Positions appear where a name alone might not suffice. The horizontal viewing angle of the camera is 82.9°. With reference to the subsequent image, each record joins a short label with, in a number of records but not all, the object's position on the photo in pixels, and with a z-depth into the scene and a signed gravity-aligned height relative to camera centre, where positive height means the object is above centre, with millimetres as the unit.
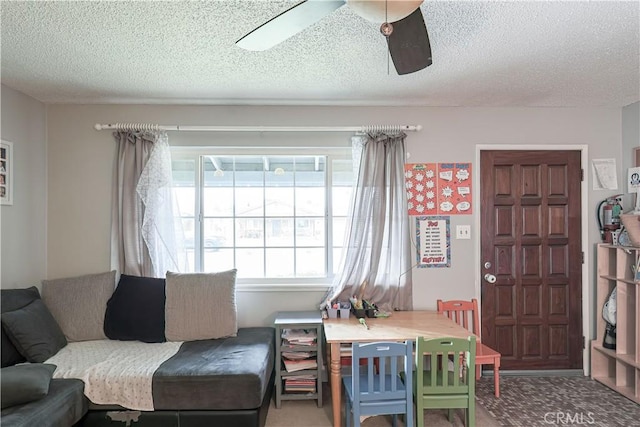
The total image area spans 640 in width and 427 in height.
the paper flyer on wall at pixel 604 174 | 3271 +336
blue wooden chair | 2178 -1088
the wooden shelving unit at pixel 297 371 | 2771 -1153
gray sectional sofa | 2125 -996
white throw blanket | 2252 -1004
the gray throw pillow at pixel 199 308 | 2852 -755
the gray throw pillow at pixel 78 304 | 2830 -716
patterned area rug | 2559 -1479
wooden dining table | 2445 -850
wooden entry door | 3297 -420
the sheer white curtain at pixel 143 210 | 3080 +30
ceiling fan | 1328 +747
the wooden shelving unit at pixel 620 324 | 2891 -950
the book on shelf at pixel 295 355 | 2803 -1102
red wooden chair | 3178 -894
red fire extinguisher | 3146 -43
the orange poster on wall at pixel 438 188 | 3227 +215
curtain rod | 3114 +743
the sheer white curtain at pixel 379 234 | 3150 -188
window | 3320 +39
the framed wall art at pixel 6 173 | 2717 +317
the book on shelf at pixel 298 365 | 2781 -1170
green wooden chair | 2209 -1068
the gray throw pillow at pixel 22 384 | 1897 -919
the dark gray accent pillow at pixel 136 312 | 2834 -781
